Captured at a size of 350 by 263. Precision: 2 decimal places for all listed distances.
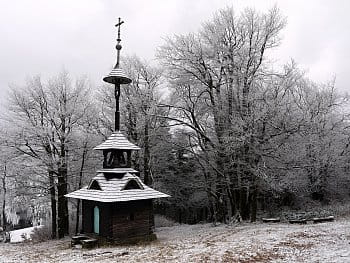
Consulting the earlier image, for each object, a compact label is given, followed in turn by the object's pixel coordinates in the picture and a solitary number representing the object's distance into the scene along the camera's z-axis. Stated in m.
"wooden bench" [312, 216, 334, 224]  19.38
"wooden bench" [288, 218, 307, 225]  19.62
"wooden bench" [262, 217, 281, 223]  21.20
